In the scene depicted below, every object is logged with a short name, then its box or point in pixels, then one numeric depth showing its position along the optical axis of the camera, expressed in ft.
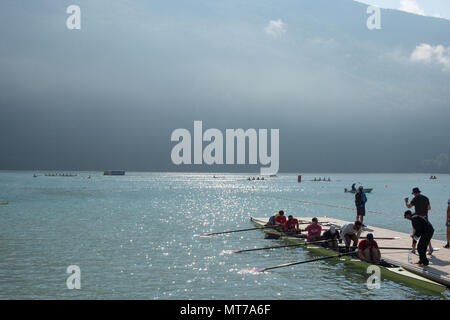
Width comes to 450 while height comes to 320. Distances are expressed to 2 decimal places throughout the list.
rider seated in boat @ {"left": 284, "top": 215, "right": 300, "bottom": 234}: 89.35
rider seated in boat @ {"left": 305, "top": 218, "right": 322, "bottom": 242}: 75.15
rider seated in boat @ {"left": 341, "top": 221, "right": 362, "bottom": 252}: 65.26
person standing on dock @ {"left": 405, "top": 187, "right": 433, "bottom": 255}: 56.18
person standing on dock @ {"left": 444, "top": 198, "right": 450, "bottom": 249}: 64.20
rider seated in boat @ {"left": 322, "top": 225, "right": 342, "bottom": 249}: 69.72
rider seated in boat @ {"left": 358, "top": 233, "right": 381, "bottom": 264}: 58.44
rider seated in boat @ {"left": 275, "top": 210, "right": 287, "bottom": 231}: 92.26
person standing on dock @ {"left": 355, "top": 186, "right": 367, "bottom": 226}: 86.69
